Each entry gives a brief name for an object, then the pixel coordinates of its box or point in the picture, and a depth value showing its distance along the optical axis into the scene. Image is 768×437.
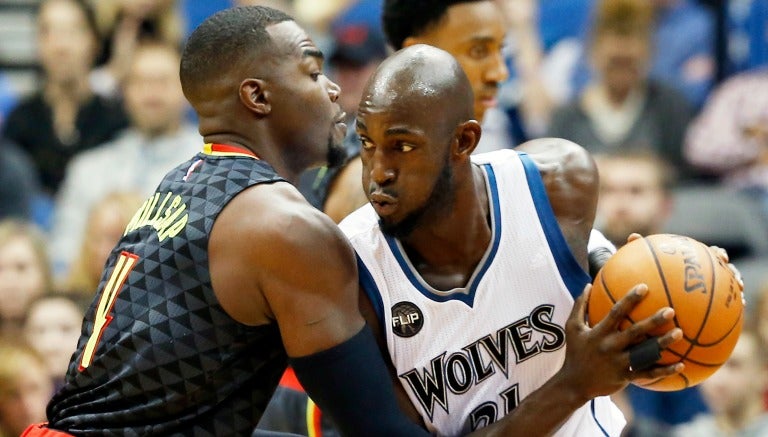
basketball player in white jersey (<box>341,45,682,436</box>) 7.58
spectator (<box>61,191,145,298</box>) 15.41
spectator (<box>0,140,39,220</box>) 16.34
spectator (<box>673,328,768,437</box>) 12.75
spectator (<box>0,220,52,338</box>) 15.05
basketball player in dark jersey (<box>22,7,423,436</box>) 7.19
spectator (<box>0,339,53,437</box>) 13.09
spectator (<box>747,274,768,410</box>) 13.27
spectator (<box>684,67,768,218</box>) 15.41
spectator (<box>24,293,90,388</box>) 14.34
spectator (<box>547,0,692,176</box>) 15.55
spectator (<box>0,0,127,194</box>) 17.41
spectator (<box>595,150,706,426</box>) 14.66
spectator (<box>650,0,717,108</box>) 16.31
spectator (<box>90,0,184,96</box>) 17.44
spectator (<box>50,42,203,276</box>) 16.70
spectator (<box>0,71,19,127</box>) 18.50
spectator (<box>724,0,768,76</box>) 16.44
